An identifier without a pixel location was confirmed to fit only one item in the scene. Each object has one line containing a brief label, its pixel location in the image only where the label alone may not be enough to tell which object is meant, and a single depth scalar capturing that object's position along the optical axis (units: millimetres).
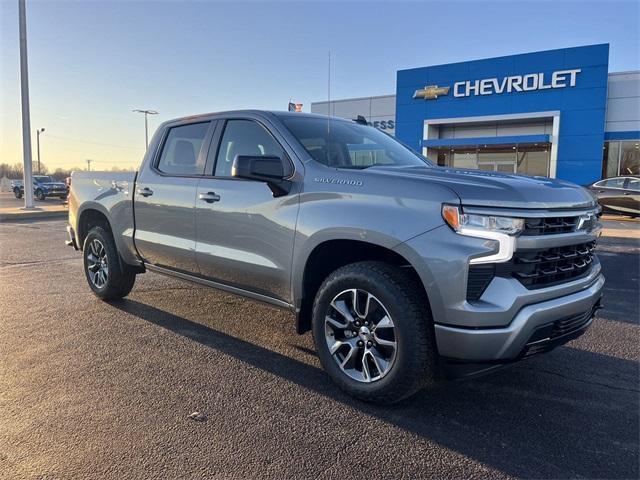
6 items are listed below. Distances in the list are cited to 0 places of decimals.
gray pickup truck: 2748
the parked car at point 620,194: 16984
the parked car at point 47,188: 30859
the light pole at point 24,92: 18406
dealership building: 23234
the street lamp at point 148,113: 47600
